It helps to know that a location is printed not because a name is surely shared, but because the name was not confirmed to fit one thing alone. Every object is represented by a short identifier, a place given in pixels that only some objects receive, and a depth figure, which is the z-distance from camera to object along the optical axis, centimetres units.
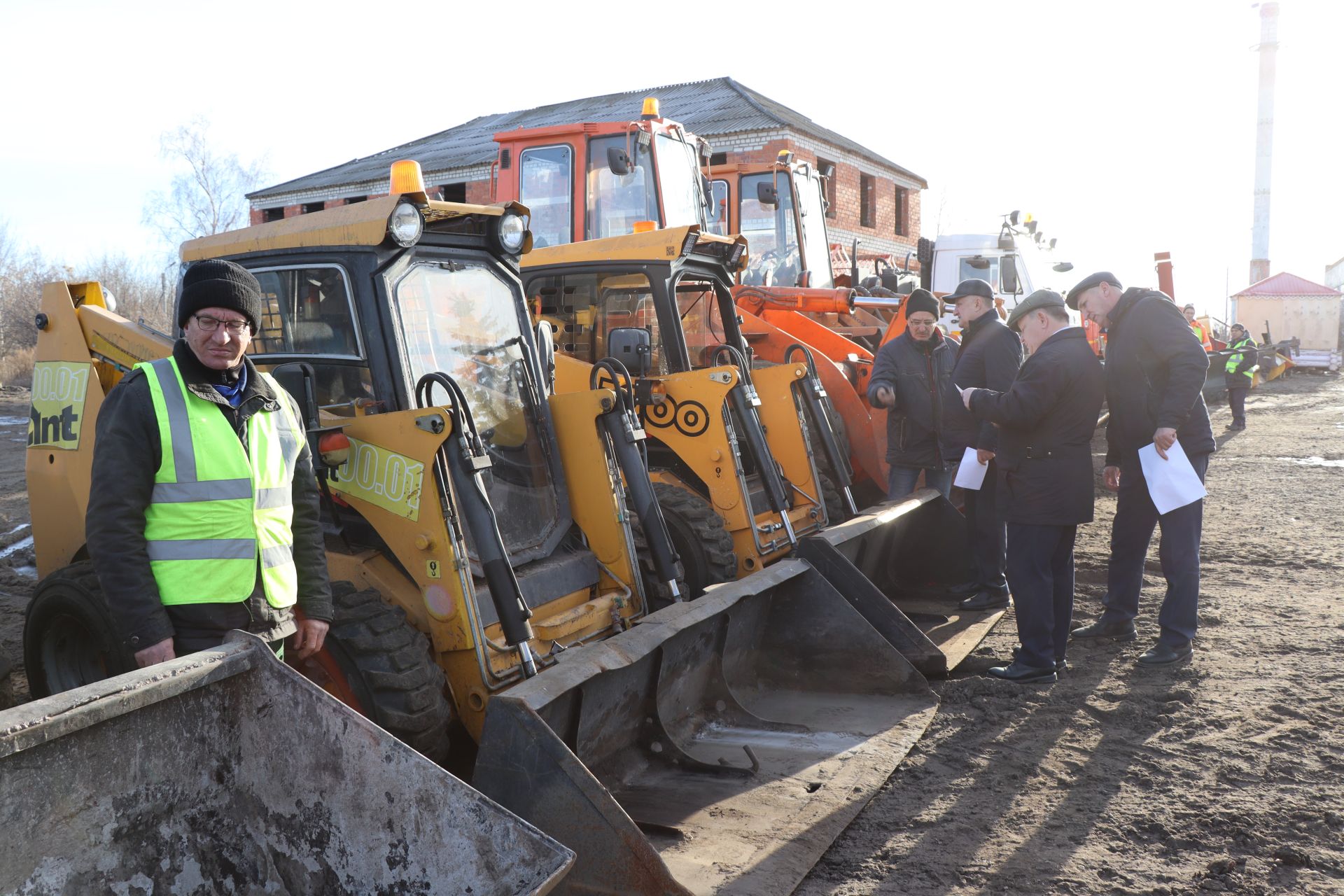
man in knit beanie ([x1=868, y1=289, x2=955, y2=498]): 702
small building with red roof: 4059
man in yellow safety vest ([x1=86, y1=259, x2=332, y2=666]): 282
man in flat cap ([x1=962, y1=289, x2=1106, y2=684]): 517
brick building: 2625
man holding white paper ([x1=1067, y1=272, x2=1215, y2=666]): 544
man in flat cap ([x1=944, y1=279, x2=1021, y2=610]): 624
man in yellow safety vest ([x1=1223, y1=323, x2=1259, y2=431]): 1708
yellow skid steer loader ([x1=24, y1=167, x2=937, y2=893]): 349
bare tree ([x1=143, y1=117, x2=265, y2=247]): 3697
